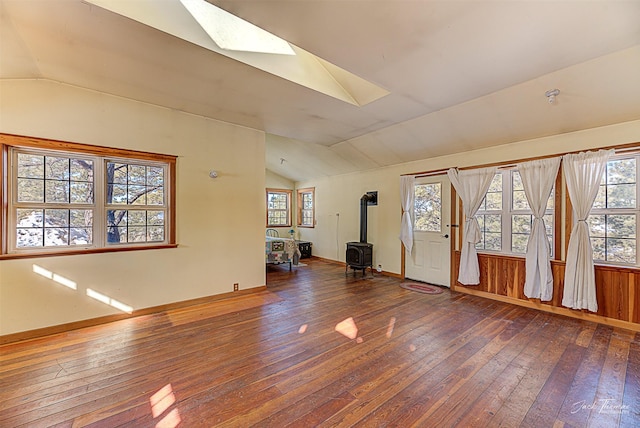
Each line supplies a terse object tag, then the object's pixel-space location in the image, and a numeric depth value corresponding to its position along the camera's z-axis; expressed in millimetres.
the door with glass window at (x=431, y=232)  4852
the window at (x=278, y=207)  8344
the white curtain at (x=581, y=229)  3248
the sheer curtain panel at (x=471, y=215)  4305
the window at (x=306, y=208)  8109
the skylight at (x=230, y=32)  2311
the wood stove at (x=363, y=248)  5645
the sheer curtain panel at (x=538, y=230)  3615
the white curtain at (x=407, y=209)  5301
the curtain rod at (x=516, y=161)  3100
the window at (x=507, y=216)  3953
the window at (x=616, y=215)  3148
